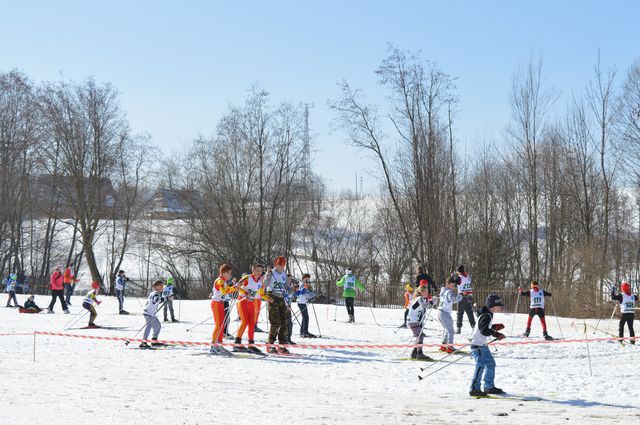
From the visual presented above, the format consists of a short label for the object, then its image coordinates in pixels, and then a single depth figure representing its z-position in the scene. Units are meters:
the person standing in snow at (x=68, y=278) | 29.56
